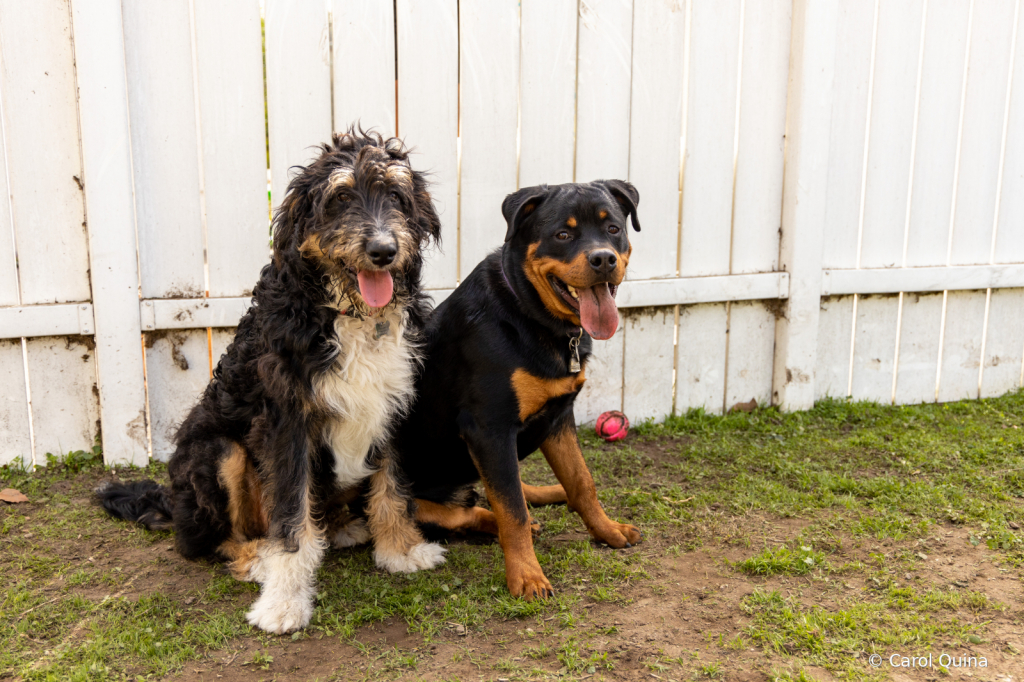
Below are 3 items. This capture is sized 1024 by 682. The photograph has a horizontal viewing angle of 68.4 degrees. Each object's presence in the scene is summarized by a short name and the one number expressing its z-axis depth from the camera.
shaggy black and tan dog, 2.65
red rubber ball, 4.69
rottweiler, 2.95
